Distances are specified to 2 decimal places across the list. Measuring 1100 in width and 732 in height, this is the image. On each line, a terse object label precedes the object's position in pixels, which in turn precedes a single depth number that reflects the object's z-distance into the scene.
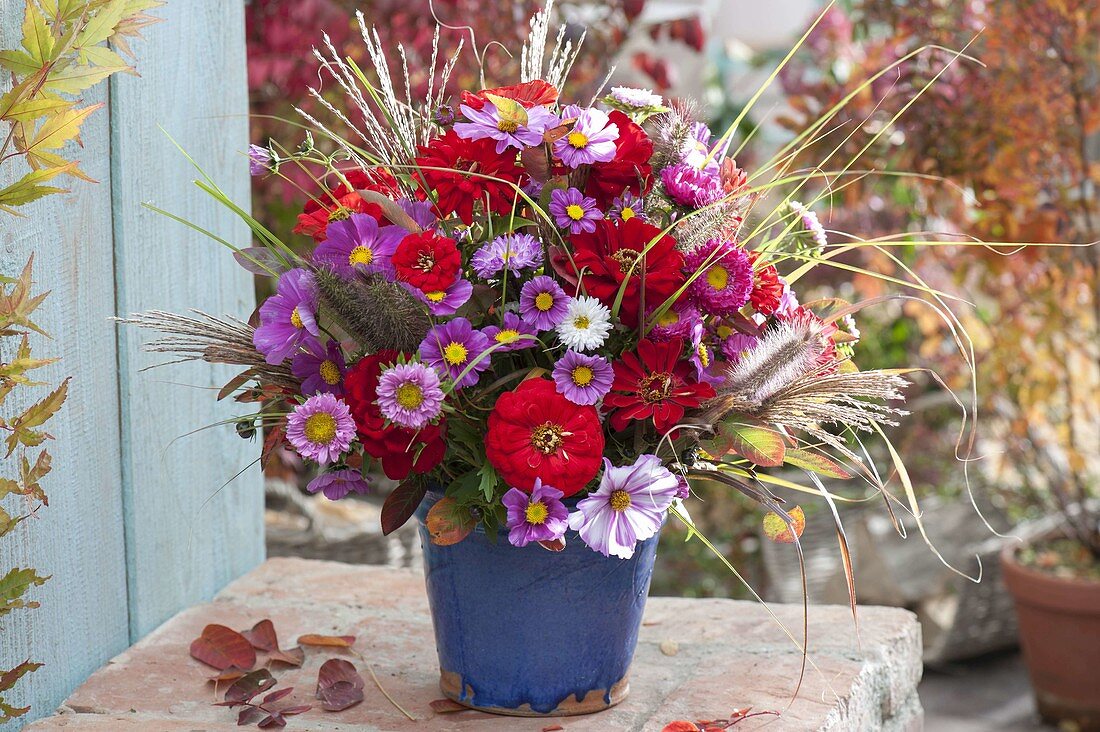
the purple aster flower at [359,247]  1.93
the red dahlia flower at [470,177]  1.95
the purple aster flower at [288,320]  1.93
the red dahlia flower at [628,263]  1.93
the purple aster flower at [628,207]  1.97
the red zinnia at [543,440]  1.90
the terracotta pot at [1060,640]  3.63
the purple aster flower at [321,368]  1.95
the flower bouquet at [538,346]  1.91
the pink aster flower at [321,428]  1.90
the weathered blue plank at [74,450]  2.06
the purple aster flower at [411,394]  1.89
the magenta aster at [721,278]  1.95
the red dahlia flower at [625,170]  1.98
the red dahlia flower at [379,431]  1.92
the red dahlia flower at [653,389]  1.93
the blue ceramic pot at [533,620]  2.02
